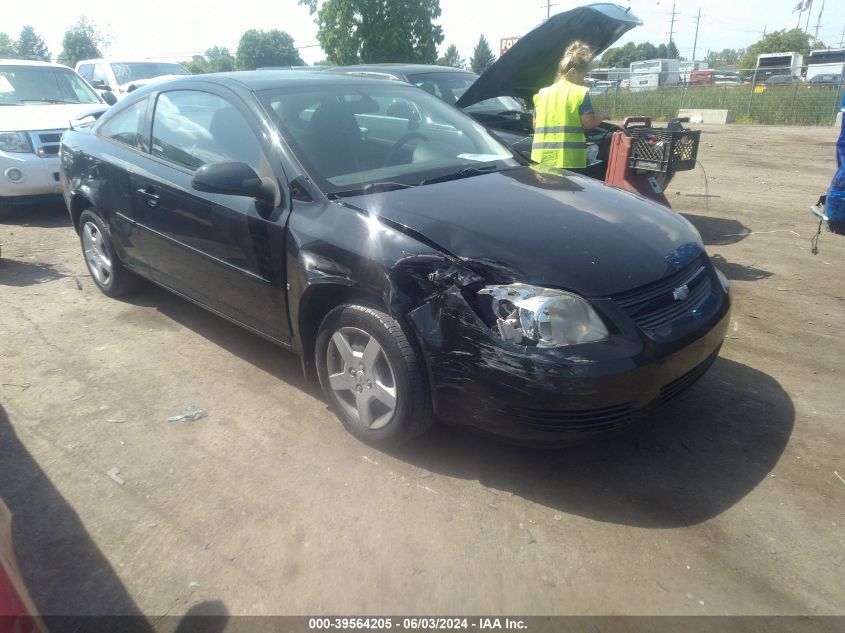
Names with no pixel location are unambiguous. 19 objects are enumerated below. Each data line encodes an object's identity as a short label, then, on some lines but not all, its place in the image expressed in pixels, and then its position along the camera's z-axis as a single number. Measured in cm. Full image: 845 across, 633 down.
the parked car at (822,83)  2532
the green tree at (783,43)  7176
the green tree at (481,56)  7274
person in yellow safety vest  494
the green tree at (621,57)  9406
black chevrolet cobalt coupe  264
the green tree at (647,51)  10171
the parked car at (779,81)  2744
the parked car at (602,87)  3010
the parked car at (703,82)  2725
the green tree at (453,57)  7459
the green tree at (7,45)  7077
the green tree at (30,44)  7350
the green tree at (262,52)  7125
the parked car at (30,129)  748
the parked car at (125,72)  1359
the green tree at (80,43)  6850
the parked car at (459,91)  745
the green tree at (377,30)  2477
